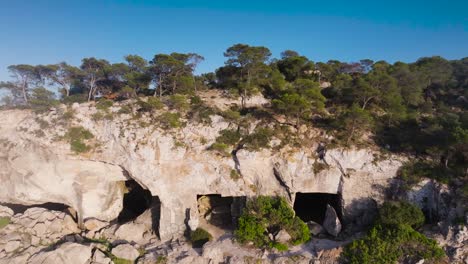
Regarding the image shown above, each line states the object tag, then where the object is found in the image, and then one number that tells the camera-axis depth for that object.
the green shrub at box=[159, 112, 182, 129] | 27.23
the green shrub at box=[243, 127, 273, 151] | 26.05
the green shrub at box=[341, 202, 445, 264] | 18.66
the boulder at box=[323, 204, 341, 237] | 24.36
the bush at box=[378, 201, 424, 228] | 20.88
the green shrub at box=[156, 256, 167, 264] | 21.92
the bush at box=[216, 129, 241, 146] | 27.14
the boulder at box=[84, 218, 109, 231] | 27.38
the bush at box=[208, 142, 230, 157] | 26.20
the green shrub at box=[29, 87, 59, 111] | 30.92
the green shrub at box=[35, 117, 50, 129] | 26.91
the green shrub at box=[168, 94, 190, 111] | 29.02
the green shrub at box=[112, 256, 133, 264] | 22.09
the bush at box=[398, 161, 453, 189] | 23.36
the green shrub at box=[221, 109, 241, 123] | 28.42
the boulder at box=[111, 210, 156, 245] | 25.91
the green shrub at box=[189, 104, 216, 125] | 28.34
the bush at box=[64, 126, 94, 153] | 26.06
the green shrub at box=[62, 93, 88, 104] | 36.64
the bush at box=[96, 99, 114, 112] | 28.42
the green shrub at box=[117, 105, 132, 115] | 28.34
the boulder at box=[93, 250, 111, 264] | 21.77
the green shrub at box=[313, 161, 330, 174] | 25.59
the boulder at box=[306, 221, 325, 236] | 24.97
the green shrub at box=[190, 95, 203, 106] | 31.43
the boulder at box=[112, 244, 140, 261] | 22.52
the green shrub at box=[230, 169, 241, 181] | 26.34
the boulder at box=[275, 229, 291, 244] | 22.69
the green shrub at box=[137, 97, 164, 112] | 28.33
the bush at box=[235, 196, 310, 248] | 22.80
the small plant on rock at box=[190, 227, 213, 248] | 24.59
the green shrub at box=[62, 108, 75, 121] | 27.34
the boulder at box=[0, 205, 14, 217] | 26.72
